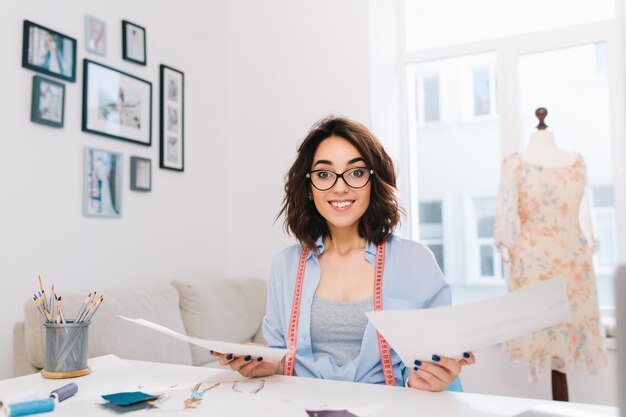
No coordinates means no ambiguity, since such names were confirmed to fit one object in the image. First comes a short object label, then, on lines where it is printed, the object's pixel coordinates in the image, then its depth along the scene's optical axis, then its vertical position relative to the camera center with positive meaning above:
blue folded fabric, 0.98 -0.27
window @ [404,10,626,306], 3.25 +0.84
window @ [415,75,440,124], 3.79 +0.96
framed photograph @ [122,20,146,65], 2.83 +1.01
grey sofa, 1.98 -0.33
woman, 1.39 -0.07
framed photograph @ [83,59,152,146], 2.60 +0.67
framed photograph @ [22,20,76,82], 2.31 +0.81
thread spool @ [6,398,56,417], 0.91 -0.27
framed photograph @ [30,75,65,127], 2.33 +0.59
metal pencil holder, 1.22 -0.23
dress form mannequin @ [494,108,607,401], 2.54 -0.04
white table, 0.92 -0.28
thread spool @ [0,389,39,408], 0.95 -0.26
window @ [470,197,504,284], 4.15 -0.03
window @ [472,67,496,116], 3.90 +1.05
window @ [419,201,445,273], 3.75 +0.08
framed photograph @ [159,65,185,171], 3.10 +0.68
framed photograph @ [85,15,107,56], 2.61 +0.96
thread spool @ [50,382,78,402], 1.02 -0.27
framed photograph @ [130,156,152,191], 2.84 +0.35
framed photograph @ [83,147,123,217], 2.57 +0.28
